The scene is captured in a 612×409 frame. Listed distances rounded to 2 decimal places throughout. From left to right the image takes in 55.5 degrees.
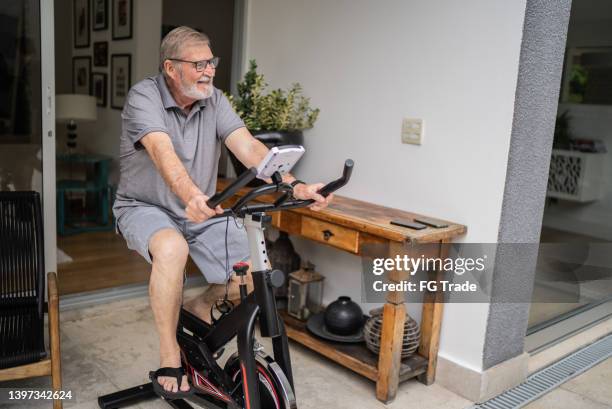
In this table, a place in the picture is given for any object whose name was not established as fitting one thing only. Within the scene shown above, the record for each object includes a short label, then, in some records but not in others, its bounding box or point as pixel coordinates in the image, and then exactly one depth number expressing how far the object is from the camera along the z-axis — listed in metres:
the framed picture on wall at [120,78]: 5.70
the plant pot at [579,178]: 4.04
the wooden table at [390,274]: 2.47
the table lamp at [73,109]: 5.18
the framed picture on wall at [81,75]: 6.34
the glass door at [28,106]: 2.94
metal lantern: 3.12
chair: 2.27
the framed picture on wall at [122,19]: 5.56
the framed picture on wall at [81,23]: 6.14
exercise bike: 1.83
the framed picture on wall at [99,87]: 6.09
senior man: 2.02
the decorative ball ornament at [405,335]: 2.69
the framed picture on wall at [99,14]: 5.86
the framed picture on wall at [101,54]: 6.00
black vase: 2.87
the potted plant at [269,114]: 3.14
